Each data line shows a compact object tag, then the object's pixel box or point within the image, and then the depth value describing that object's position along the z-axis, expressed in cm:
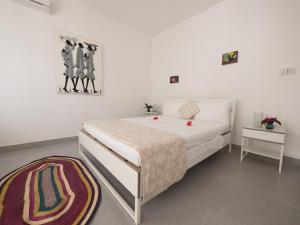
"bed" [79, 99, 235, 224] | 112
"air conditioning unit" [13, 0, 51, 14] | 232
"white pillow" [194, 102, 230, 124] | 249
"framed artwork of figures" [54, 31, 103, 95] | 279
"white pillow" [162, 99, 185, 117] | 320
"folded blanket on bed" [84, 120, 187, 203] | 110
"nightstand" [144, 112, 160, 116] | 401
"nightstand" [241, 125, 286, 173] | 184
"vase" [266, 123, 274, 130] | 199
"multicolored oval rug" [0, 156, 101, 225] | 112
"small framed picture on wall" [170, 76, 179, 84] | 374
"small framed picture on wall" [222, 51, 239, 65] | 262
